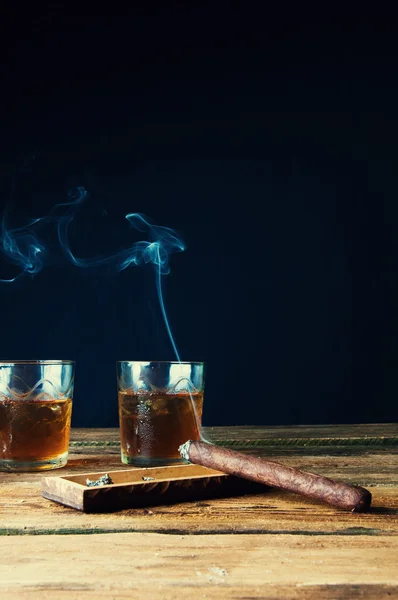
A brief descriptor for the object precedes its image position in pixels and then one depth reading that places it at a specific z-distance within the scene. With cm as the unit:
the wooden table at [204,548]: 66
